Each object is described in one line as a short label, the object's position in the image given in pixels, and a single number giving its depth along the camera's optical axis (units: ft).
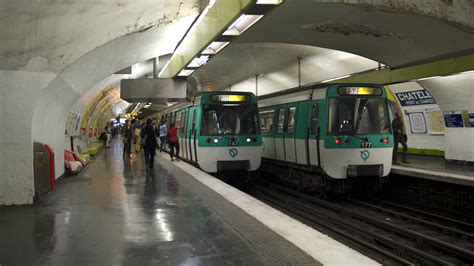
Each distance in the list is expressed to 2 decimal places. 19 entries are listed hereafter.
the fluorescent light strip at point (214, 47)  30.24
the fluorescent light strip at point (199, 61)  34.83
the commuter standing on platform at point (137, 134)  73.65
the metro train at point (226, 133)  44.75
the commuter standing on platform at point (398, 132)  52.12
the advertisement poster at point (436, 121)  60.23
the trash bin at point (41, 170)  26.48
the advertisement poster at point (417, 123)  64.08
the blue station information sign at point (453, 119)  53.83
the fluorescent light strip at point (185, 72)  44.78
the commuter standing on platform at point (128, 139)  64.16
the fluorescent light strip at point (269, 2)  19.31
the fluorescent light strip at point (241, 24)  22.50
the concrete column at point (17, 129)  24.64
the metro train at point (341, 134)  37.81
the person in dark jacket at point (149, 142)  48.51
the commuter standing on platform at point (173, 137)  53.36
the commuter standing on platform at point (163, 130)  67.10
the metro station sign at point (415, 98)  59.98
